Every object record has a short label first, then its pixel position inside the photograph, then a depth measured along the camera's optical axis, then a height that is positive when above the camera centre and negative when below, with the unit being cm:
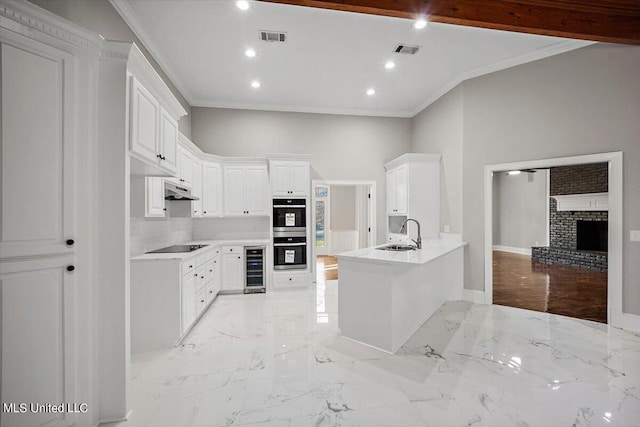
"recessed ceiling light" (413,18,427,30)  308 +216
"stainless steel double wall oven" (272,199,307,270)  494 -39
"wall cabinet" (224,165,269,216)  505 +42
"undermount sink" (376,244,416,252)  331 -42
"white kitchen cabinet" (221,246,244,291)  465 -95
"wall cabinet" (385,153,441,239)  486 +38
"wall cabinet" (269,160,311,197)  492 +64
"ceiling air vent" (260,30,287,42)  327 +215
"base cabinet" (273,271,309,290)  489 -120
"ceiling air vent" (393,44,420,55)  357 +217
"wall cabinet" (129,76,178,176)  199 +68
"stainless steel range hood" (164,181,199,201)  350 +27
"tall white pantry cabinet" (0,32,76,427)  146 -10
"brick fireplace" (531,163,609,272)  663 -34
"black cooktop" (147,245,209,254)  333 -49
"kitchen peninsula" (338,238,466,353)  264 -85
